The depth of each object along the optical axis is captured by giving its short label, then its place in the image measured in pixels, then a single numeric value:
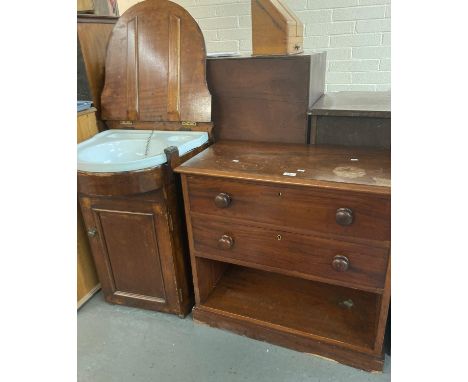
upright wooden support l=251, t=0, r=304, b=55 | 1.29
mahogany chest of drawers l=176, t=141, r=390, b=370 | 0.99
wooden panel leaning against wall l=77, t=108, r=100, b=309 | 1.43
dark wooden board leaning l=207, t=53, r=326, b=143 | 1.28
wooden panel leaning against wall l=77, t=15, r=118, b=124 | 1.41
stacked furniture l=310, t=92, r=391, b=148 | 1.22
